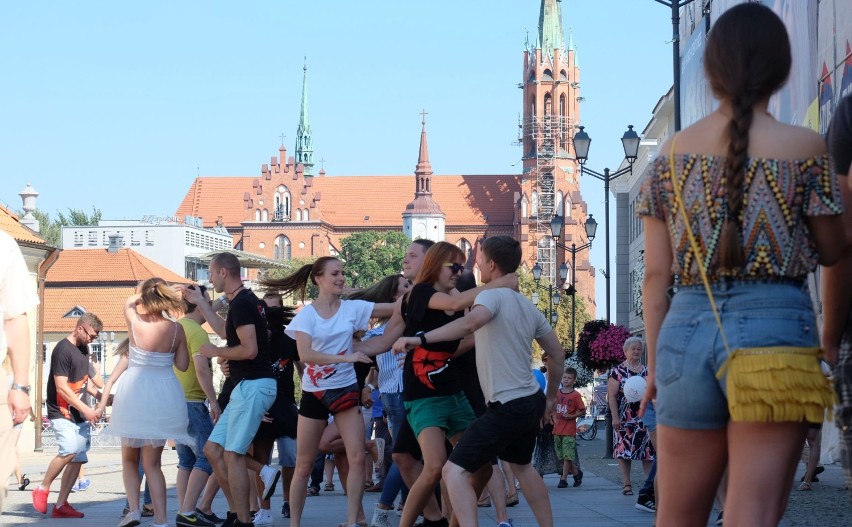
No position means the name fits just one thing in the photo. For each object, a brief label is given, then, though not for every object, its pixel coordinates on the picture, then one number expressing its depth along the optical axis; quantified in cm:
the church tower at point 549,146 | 15238
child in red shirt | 1858
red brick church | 15300
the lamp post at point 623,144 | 2794
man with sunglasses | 1316
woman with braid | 385
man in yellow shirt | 1109
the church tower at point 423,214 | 16838
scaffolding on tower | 15238
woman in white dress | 1031
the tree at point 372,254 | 15250
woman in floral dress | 1507
